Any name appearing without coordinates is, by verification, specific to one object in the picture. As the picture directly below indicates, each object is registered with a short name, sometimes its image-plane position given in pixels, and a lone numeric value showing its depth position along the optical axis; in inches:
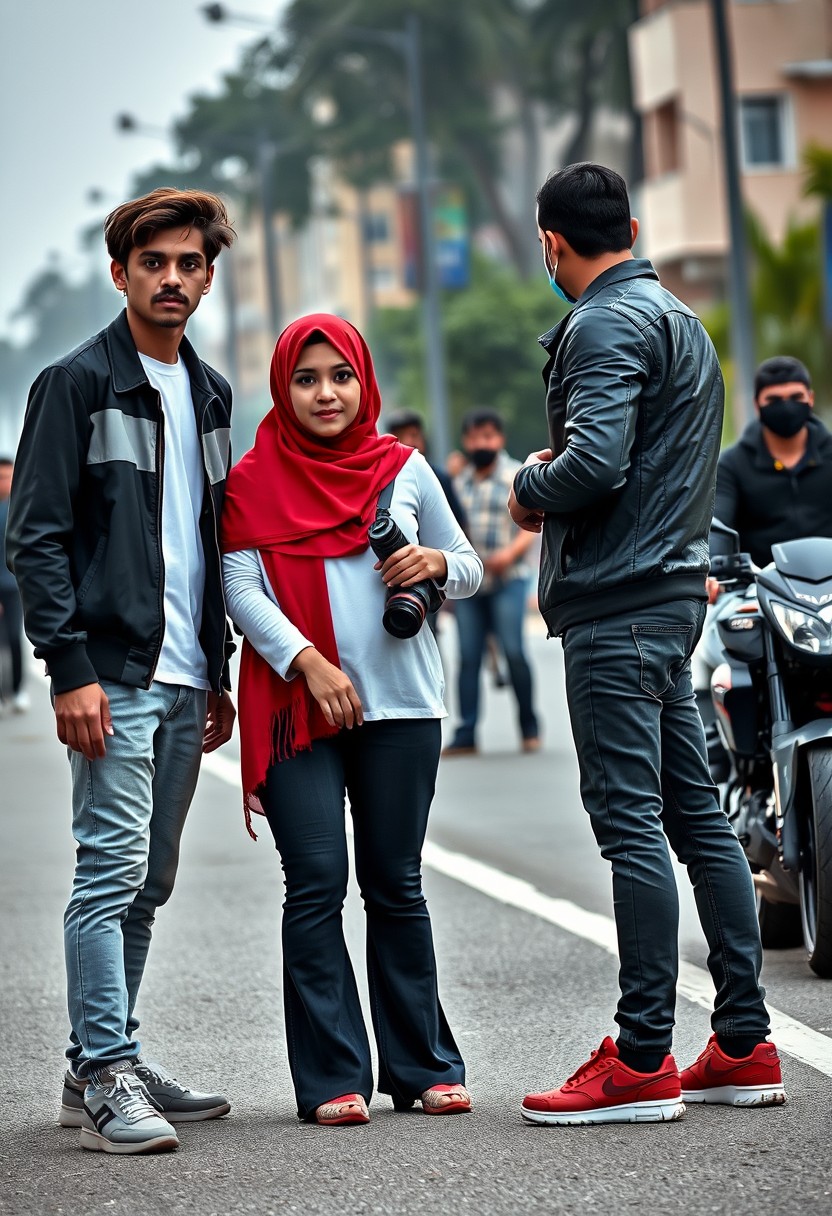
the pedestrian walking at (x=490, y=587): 931.3
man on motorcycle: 530.8
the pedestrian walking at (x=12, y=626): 1205.8
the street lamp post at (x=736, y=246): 1492.2
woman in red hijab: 342.4
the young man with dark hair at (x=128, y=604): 332.4
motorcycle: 439.5
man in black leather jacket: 331.3
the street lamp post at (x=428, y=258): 2254.4
